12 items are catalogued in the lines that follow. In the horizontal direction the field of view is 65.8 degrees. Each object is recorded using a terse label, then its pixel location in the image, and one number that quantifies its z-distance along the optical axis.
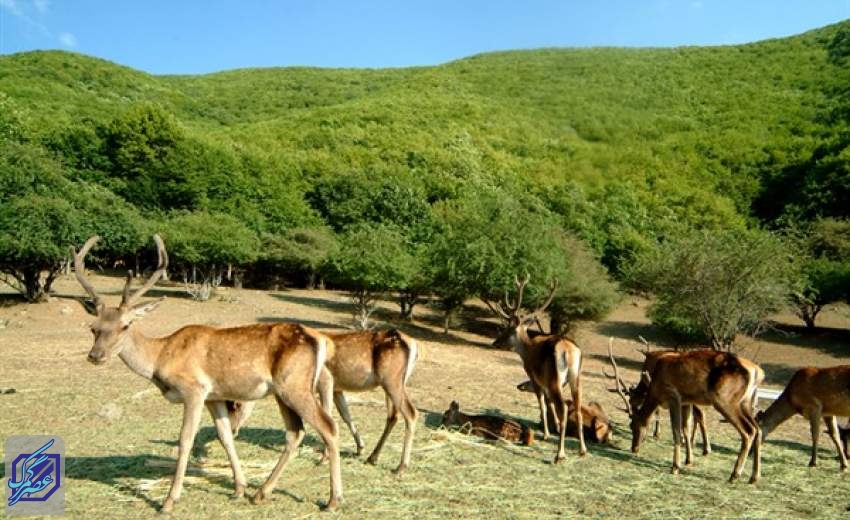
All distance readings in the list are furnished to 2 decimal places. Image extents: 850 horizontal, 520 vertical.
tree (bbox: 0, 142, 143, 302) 22.62
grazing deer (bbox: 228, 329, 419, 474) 7.98
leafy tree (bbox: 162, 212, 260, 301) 29.73
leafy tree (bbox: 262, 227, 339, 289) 38.06
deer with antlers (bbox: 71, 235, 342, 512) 6.41
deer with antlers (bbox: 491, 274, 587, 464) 9.28
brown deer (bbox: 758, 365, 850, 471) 9.26
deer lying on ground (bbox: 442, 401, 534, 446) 9.20
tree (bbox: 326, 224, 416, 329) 24.70
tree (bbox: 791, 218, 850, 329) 28.98
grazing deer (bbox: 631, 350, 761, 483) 8.30
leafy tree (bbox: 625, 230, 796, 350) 21.34
